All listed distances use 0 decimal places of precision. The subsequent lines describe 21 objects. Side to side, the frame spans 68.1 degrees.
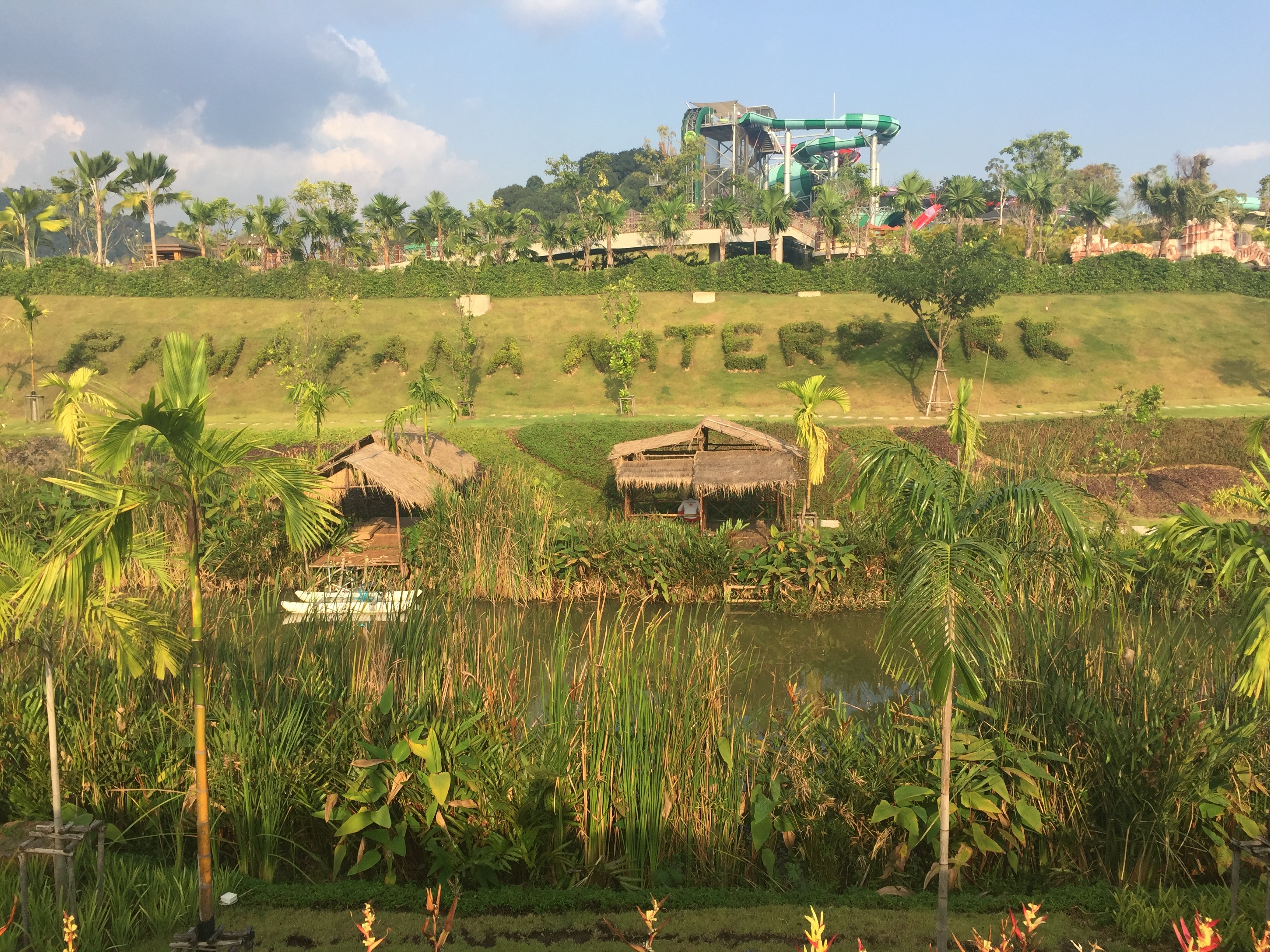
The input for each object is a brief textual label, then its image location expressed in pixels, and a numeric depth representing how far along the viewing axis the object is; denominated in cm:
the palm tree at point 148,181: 4678
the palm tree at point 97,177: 4712
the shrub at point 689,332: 3394
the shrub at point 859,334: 3303
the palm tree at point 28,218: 4155
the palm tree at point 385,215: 5053
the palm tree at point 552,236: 4906
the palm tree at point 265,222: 4719
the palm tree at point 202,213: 4941
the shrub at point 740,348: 3234
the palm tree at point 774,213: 4669
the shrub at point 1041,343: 3166
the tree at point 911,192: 5012
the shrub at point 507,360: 3309
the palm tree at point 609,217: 4753
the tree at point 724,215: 4738
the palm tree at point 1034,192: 4731
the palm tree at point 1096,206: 4619
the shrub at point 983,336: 3172
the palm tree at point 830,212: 4706
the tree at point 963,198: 4800
